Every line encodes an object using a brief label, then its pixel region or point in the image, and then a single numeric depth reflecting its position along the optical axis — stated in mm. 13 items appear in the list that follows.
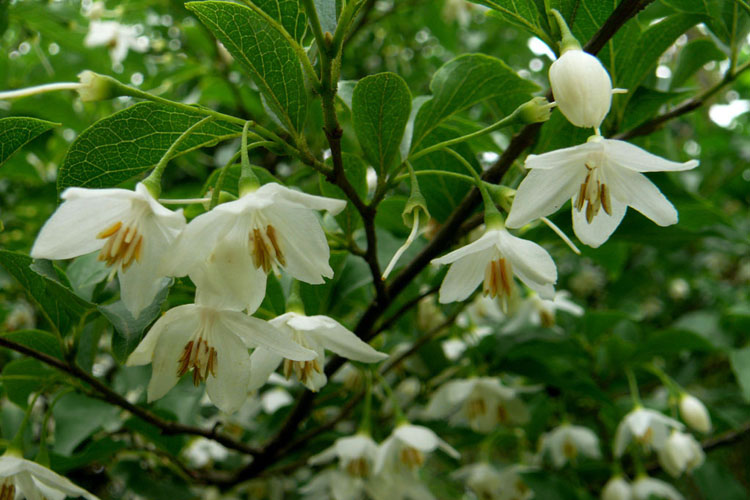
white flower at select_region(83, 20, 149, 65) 398
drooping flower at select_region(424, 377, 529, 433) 275
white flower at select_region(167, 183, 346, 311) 169
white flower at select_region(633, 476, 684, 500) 323
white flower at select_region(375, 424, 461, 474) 239
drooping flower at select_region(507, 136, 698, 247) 179
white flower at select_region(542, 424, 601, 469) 331
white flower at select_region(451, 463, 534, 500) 347
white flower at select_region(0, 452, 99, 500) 195
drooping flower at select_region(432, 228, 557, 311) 185
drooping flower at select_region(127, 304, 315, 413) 182
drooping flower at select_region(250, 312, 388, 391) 190
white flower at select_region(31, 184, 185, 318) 173
